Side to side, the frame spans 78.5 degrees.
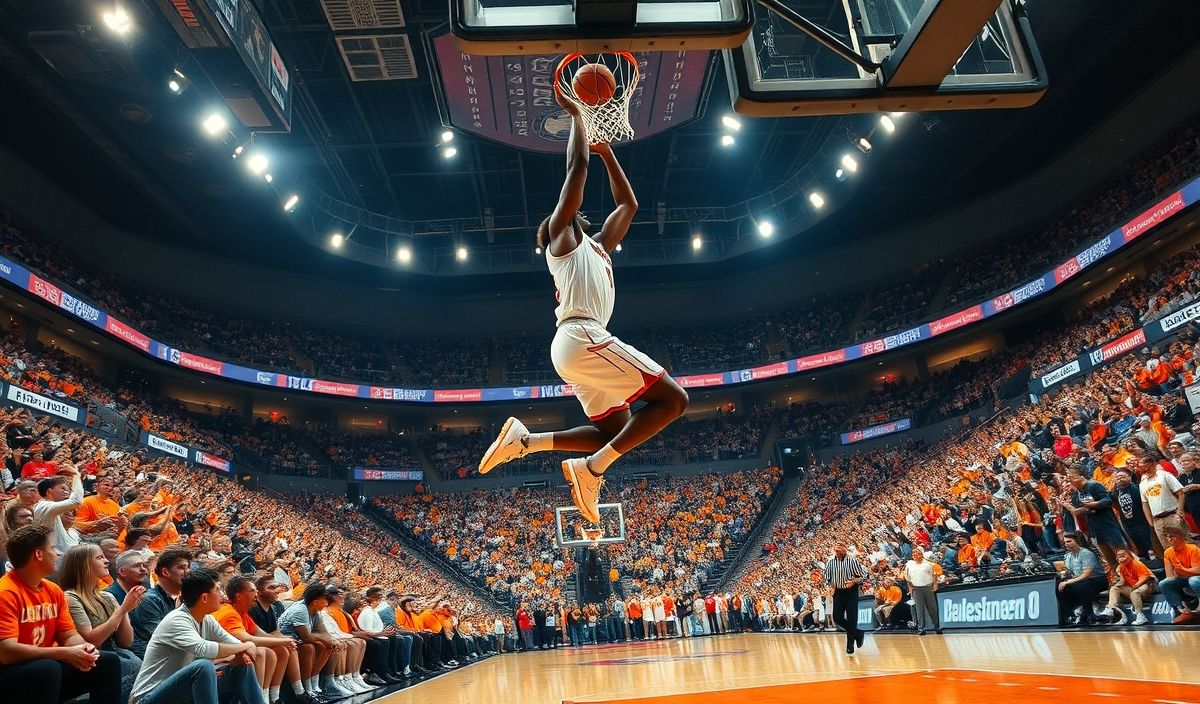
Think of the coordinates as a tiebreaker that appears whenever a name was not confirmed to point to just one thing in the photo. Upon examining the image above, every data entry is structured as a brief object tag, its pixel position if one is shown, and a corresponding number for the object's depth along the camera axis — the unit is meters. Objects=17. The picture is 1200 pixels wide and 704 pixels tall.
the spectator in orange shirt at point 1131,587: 7.84
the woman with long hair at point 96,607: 4.03
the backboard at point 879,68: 4.25
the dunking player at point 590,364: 3.65
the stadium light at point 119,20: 13.11
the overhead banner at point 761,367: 17.75
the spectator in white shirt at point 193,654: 3.89
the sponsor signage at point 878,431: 26.14
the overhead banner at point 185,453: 18.91
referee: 8.68
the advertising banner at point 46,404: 14.35
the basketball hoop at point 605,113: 4.18
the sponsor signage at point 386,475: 27.30
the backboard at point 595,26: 3.75
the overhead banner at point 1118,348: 16.03
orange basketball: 4.03
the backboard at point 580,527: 19.70
